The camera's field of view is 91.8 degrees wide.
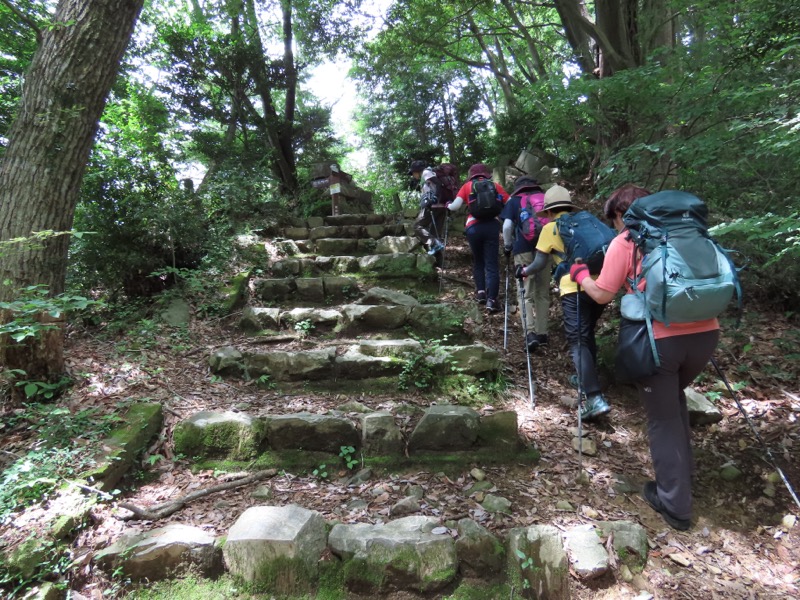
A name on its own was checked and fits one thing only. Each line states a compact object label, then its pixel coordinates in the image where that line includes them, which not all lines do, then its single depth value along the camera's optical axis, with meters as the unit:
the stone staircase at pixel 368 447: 2.09
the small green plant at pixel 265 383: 3.83
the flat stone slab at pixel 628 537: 2.19
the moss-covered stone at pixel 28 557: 1.85
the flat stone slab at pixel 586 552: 2.07
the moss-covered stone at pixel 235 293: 5.08
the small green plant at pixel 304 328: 4.58
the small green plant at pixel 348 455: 2.93
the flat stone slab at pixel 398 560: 2.07
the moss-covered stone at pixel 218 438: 2.93
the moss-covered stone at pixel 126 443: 2.44
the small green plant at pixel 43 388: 2.75
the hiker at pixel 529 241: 4.64
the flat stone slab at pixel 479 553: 2.16
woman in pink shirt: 2.34
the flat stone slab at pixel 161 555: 2.04
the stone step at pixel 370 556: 2.06
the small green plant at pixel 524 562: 2.07
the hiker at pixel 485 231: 5.50
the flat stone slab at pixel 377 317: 4.71
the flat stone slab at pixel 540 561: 2.04
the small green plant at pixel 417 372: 3.80
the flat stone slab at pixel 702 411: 3.33
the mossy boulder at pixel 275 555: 2.09
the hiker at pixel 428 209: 6.93
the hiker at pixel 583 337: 3.41
